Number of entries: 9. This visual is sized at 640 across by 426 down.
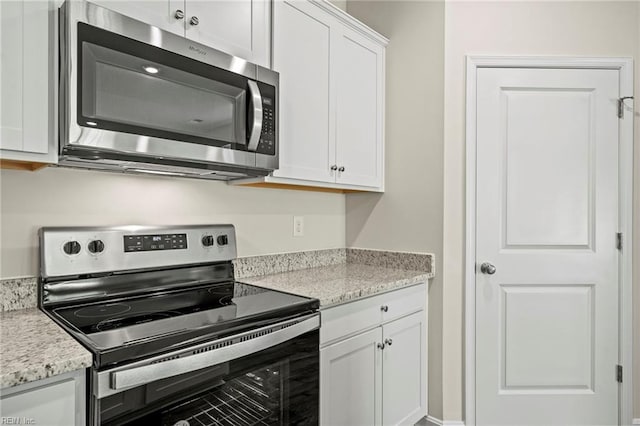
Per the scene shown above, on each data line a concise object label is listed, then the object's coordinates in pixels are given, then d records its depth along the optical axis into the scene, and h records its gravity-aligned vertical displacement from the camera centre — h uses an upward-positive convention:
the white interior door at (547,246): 2.28 -0.19
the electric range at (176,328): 1.00 -0.34
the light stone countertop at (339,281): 1.69 -0.34
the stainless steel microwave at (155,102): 1.17 +0.38
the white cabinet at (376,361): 1.67 -0.71
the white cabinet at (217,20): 1.36 +0.72
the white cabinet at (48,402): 0.85 -0.42
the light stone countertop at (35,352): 0.85 -0.33
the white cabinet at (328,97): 1.88 +0.61
